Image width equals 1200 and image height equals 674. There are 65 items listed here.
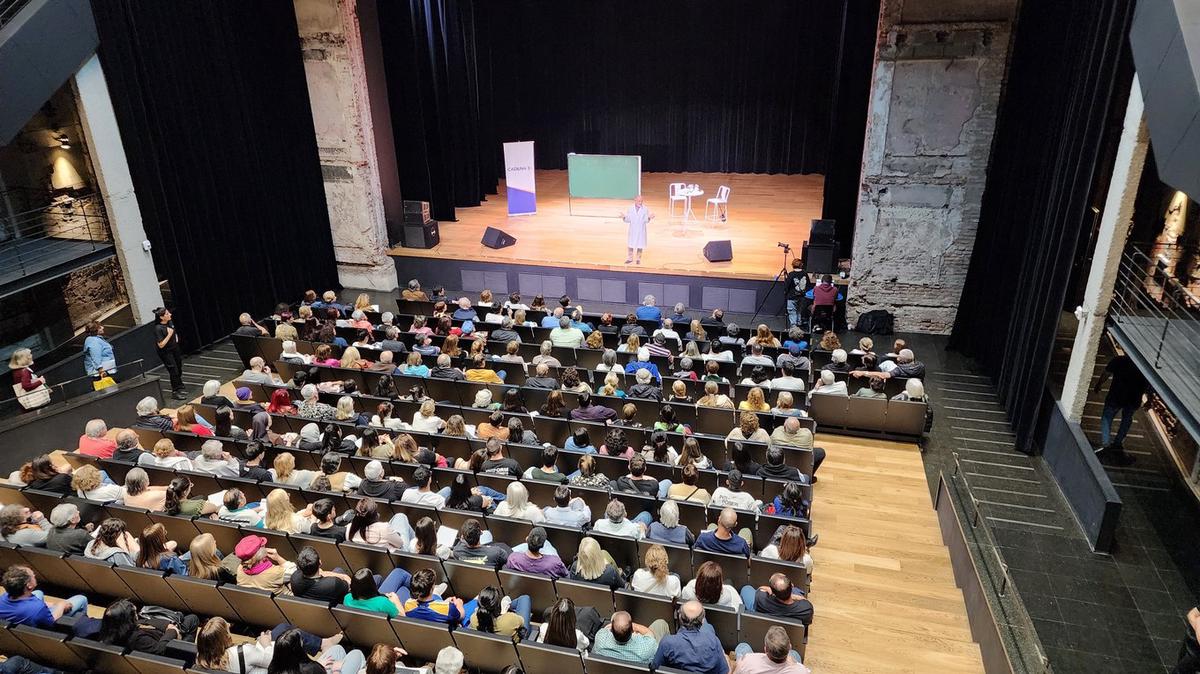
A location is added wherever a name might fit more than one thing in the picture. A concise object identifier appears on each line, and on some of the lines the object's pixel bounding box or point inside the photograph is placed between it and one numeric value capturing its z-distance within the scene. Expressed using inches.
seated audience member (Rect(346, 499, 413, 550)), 225.9
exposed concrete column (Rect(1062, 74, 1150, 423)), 286.0
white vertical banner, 638.5
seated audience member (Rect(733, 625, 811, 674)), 175.3
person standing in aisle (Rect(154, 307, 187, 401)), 405.4
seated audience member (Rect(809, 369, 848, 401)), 348.8
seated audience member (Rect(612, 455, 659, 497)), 256.2
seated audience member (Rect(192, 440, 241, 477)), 267.6
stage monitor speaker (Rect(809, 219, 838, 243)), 503.2
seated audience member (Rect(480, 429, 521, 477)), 269.3
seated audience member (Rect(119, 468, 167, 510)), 249.4
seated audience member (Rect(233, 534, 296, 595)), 217.8
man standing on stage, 529.0
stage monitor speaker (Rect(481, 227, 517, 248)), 581.6
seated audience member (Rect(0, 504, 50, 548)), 233.0
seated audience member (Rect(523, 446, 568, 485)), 265.9
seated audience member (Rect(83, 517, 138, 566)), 224.5
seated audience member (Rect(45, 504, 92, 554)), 231.3
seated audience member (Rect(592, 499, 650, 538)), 229.6
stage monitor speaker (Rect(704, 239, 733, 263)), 534.6
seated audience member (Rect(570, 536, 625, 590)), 211.8
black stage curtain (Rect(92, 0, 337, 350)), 435.2
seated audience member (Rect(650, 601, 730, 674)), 182.5
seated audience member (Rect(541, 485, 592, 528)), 241.0
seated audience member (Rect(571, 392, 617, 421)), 314.2
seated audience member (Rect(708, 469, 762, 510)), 249.6
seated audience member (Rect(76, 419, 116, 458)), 291.1
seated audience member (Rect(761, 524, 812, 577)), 221.6
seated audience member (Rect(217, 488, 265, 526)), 239.9
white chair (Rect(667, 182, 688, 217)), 647.3
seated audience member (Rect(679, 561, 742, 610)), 200.8
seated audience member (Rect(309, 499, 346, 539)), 228.1
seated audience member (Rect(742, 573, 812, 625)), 198.1
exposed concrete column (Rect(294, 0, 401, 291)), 519.2
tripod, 502.0
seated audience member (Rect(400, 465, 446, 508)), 248.8
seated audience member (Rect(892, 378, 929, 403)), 338.3
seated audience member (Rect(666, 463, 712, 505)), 258.1
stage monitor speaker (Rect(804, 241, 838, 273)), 506.9
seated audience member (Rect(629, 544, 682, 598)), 209.1
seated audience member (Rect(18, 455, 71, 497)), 260.1
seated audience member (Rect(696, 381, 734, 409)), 326.0
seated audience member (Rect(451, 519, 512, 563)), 217.8
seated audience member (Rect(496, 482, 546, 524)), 241.9
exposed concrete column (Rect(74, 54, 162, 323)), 406.3
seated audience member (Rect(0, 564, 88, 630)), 199.6
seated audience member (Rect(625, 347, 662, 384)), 364.1
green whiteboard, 633.6
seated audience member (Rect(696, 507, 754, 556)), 223.3
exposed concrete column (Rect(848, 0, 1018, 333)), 423.5
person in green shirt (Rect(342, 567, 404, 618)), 198.2
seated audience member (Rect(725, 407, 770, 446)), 292.0
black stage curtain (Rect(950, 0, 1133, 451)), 313.6
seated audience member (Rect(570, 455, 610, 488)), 260.1
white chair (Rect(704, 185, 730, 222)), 639.7
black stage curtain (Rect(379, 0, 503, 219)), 603.5
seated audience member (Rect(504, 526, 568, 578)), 213.5
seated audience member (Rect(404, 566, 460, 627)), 197.0
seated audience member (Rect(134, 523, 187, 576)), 221.6
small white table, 637.3
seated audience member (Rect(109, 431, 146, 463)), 279.7
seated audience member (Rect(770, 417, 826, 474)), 293.3
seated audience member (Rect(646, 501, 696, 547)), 231.0
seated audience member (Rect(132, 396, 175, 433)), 308.2
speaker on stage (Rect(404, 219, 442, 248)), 581.9
